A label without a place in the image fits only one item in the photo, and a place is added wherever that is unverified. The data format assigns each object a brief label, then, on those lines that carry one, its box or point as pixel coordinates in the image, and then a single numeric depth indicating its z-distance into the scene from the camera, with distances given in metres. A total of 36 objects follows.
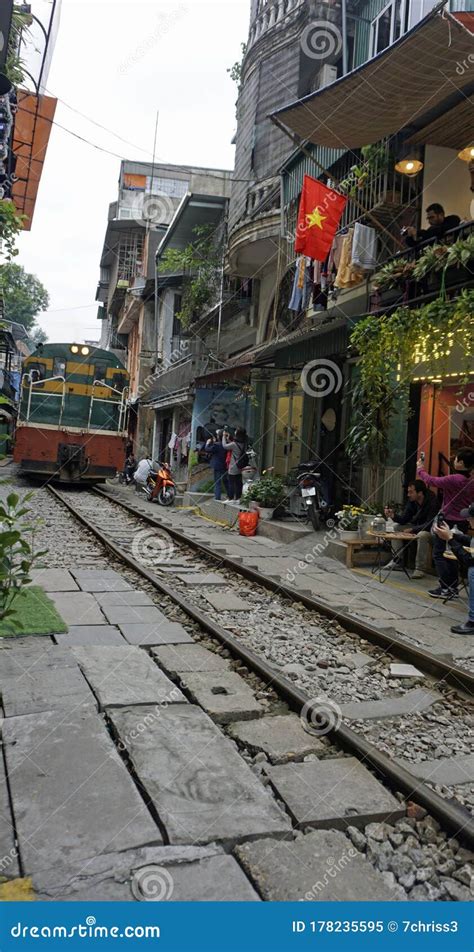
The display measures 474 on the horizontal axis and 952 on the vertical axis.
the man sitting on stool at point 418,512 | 8.38
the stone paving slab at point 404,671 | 4.78
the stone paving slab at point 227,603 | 6.63
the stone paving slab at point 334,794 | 2.74
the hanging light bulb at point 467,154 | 8.57
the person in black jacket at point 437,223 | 8.16
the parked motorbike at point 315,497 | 11.31
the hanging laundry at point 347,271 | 10.53
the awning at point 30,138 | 11.80
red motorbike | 16.95
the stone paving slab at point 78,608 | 5.79
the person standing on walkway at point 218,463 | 15.51
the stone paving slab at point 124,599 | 6.51
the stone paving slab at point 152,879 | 2.15
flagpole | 9.94
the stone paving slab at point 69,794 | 2.40
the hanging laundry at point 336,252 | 10.94
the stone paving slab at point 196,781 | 2.59
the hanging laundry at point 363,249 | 10.12
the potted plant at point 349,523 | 9.74
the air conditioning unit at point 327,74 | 13.70
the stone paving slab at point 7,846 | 2.24
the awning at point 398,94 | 7.31
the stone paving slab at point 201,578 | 7.88
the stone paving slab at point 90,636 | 5.11
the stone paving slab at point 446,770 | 3.22
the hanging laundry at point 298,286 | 12.70
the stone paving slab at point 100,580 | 7.16
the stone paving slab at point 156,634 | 5.30
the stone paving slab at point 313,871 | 2.23
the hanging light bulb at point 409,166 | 9.50
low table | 8.13
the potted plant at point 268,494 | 12.80
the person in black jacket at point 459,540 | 6.61
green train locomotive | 17.39
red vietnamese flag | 10.71
